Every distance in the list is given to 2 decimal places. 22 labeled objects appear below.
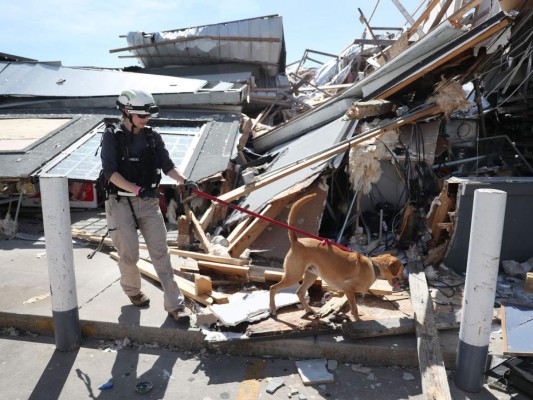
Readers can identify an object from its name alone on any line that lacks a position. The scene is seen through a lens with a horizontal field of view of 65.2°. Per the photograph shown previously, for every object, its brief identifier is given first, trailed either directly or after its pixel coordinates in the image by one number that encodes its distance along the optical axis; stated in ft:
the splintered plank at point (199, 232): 18.02
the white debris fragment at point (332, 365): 11.57
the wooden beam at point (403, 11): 38.09
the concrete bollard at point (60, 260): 11.19
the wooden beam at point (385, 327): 11.95
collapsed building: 18.04
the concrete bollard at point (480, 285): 9.51
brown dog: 12.17
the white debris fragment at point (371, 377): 11.21
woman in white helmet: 11.93
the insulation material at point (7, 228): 20.30
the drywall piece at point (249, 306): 12.53
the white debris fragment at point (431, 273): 16.46
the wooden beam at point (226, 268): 15.44
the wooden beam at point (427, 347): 9.83
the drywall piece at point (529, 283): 15.21
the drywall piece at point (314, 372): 10.92
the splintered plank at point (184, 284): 13.82
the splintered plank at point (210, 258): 16.22
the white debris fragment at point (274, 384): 10.62
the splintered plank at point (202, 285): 13.84
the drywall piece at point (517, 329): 11.10
